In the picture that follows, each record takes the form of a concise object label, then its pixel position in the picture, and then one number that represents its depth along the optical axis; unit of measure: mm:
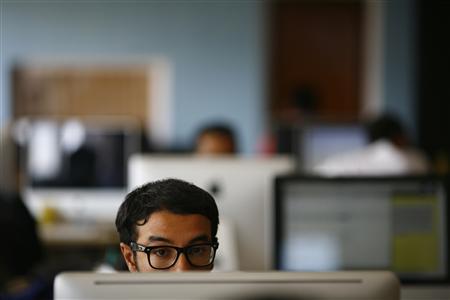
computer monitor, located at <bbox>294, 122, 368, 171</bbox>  8672
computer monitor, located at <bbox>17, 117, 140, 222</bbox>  8171
